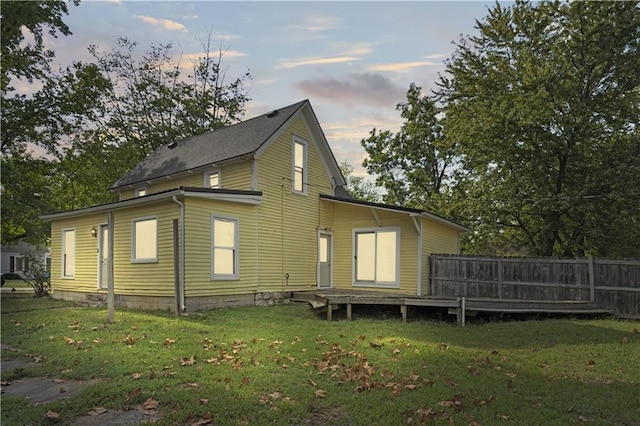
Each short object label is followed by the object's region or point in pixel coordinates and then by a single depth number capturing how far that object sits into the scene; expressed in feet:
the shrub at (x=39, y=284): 58.65
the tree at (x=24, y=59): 46.96
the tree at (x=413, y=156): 101.81
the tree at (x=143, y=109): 88.74
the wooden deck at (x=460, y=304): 37.47
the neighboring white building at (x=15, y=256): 139.03
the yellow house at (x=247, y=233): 40.45
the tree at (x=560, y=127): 59.36
